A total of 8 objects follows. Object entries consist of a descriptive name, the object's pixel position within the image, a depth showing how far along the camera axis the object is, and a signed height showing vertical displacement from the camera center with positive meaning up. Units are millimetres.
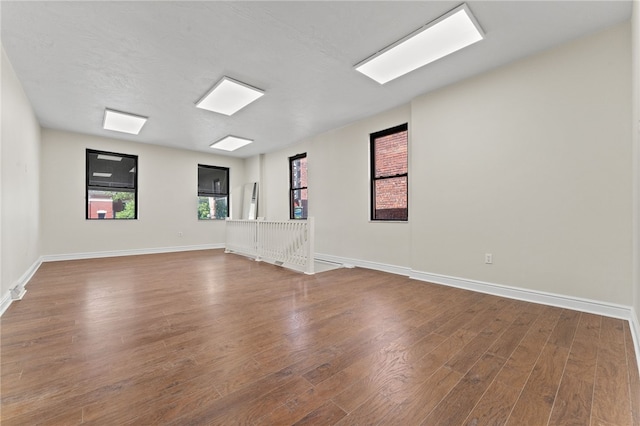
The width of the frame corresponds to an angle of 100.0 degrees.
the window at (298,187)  6582 +641
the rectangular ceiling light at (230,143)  6137 +1667
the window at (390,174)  4449 +661
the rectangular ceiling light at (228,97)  3573 +1681
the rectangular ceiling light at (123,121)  4543 +1659
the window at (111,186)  5977 +605
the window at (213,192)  7593 +581
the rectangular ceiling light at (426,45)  2414 +1713
